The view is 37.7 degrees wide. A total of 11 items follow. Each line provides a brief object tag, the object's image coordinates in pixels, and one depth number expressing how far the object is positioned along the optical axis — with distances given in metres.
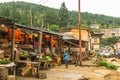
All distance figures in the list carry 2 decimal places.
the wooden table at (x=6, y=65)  8.53
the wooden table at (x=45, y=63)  13.39
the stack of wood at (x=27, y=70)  11.26
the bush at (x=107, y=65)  17.55
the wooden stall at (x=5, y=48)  8.51
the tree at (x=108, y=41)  57.52
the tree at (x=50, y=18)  49.00
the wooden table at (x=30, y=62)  11.27
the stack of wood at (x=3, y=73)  8.41
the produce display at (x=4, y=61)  9.04
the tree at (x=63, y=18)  49.64
